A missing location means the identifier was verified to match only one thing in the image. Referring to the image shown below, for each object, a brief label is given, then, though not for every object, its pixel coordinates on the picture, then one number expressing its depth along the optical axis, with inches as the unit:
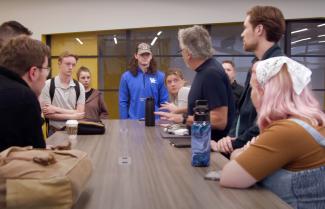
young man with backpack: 130.0
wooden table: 48.7
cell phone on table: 58.9
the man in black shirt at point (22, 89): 64.1
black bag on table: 103.1
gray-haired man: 95.1
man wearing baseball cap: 152.6
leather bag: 42.7
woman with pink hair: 54.2
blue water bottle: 64.0
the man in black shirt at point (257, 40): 87.7
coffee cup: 103.3
